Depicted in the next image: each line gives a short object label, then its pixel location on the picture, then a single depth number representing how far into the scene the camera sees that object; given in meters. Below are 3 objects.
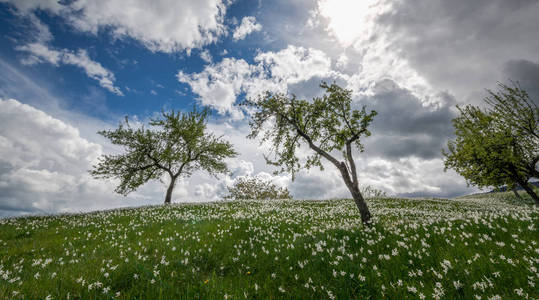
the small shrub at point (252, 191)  56.81
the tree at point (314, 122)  13.44
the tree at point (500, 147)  19.42
